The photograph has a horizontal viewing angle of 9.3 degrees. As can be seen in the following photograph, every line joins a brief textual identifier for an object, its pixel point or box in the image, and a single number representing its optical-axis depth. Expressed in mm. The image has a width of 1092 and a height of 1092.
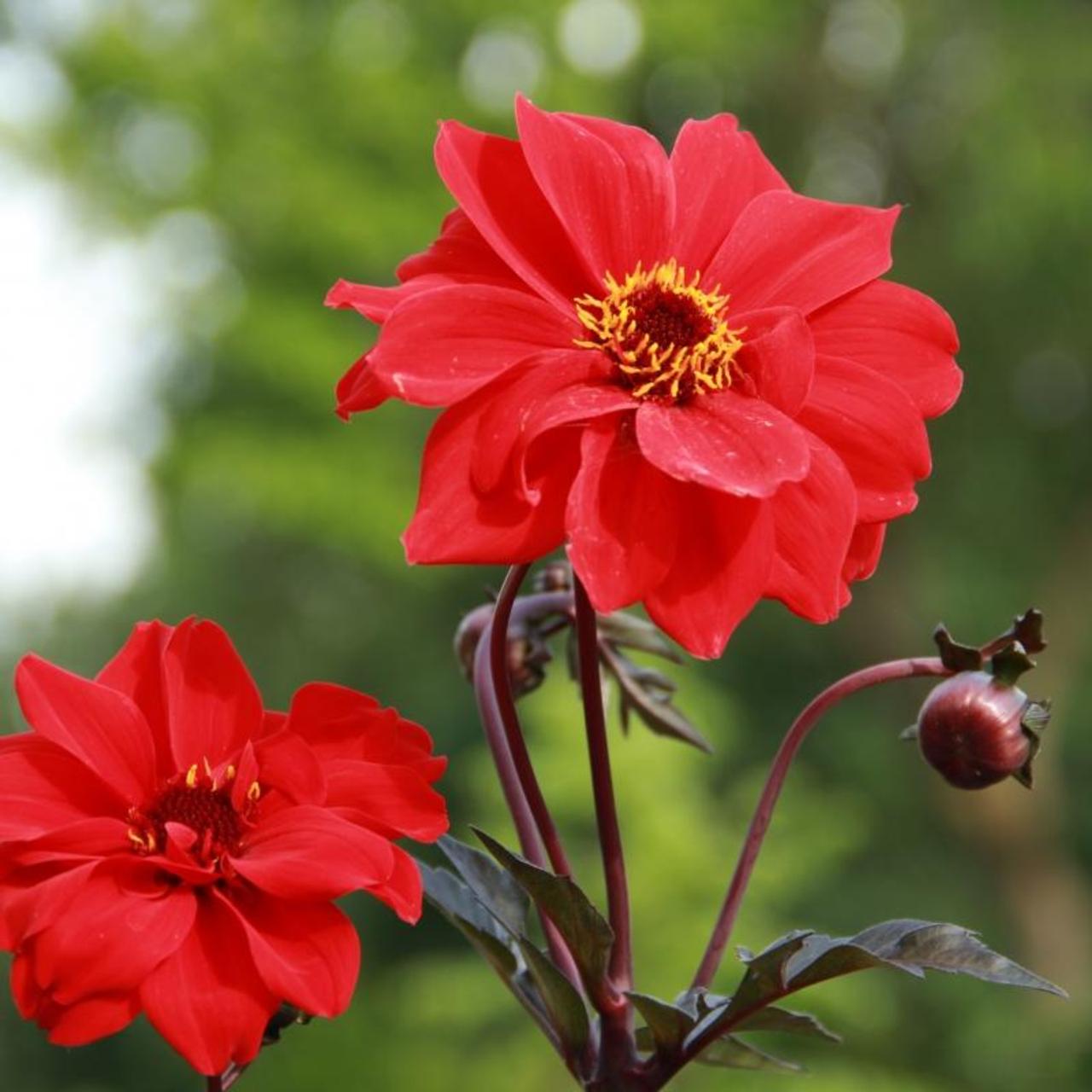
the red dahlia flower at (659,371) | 966
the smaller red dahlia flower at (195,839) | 957
